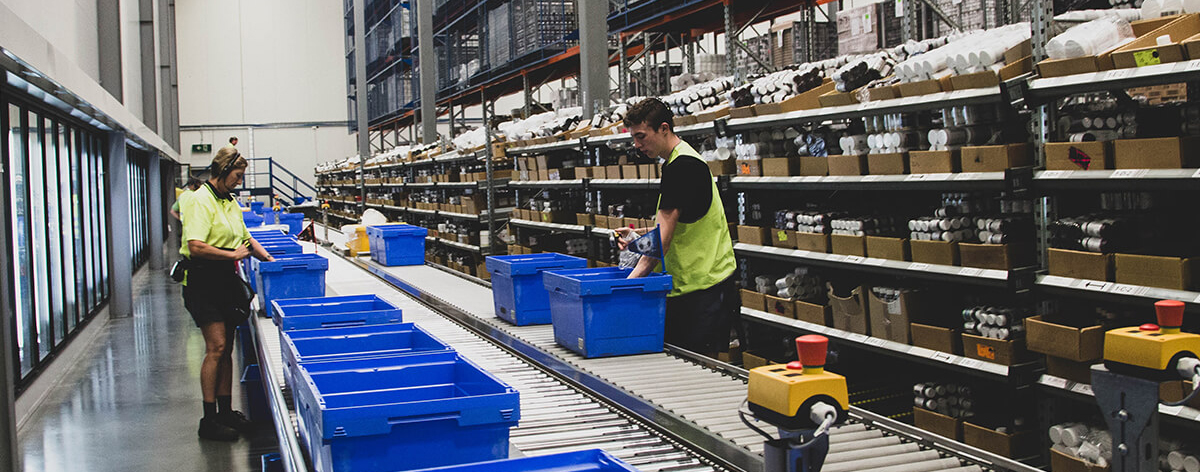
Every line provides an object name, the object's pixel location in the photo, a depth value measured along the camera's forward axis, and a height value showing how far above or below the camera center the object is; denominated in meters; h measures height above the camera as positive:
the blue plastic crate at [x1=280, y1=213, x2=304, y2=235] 14.20 +0.18
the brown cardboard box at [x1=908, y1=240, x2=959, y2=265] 4.53 -0.20
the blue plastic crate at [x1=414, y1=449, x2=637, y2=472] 1.81 -0.47
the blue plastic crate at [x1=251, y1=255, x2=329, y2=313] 5.56 -0.26
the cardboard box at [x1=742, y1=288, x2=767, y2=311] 6.04 -0.53
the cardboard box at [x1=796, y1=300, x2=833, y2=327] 5.52 -0.57
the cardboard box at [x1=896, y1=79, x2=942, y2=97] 4.43 +0.58
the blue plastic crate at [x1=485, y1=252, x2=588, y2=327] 4.50 -0.31
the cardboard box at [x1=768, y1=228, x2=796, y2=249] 5.72 -0.13
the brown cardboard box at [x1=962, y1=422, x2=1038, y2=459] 4.32 -1.08
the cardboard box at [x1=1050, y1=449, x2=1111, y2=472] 3.86 -1.06
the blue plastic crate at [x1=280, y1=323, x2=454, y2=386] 2.94 -0.37
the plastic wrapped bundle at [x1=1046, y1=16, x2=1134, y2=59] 3.75 +0.66
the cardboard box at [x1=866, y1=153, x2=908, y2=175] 4.78 +0.25
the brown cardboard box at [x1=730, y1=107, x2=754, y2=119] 5.73 +0.64
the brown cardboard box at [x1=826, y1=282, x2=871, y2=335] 5.16 -0.55
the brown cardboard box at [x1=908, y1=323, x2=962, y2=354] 4.56 -0.62
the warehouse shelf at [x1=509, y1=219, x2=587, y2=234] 8.59 -0.02
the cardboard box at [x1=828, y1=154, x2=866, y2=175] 5.07 +0.26
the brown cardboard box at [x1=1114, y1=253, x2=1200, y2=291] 3.50 -0.26
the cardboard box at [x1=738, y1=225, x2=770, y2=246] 5.94 -0.11
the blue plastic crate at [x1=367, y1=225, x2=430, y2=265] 8.06 -0.13
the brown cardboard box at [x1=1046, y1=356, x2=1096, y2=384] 3.89 -0.68
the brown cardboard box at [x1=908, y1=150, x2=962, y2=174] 4.44 +0.23
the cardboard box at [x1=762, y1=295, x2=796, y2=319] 5.76 -0.56
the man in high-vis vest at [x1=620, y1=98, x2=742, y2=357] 3.72 -0.09
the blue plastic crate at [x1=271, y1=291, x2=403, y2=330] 3.63 -0.34
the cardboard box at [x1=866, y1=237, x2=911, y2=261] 4.85 -0.19
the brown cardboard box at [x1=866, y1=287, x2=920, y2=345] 4.84 -0.54
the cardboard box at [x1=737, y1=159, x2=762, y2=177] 5.90 +0.31
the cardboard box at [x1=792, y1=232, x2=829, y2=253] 5.39 -0.16
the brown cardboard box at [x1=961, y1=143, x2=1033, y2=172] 4.11 +0.23
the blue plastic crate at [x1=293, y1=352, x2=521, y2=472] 2.02 -0.43
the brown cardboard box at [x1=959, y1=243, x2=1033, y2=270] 4.22 -0.21
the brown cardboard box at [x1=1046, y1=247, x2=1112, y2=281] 3.79 -0.24
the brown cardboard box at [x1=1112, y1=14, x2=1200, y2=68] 3.46 +0.59
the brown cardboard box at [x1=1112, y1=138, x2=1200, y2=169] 3.43 +0.18
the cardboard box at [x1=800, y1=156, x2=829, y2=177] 5.36 +0.28
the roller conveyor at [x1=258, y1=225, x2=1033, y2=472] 2.39 -0.57
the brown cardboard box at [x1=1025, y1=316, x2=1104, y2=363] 3.82 -0.55
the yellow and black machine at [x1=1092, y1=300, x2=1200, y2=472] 1.54 -0.28
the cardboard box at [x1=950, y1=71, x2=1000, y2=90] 4.12 +0.57
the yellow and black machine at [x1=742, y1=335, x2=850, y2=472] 1.39 -0.28
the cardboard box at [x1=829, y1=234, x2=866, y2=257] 5.12 -0.17
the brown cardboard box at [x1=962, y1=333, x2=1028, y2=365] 4.23 -0.64
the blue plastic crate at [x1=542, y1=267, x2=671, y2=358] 3.63 -0.36
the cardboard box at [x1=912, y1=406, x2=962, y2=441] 4.72 -1.07
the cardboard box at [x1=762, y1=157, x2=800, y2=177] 5.59 +0.29
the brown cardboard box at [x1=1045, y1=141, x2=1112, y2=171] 3.73 +0.20
